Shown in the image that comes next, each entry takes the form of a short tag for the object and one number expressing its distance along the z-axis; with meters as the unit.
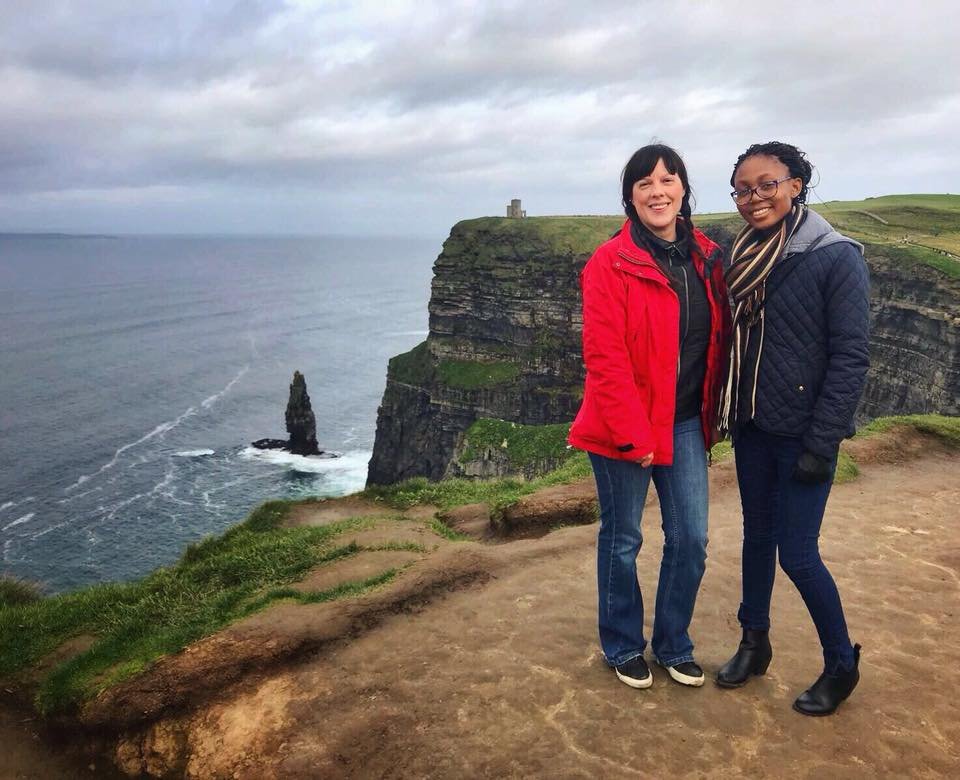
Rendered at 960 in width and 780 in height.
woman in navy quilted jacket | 4.77
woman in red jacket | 5.05
